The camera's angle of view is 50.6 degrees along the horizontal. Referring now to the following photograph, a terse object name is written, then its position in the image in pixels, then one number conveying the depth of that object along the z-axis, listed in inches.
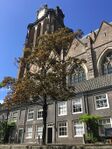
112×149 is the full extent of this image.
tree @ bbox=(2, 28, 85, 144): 410.2
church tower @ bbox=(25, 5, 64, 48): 1301.7
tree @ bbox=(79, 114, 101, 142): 469.5
